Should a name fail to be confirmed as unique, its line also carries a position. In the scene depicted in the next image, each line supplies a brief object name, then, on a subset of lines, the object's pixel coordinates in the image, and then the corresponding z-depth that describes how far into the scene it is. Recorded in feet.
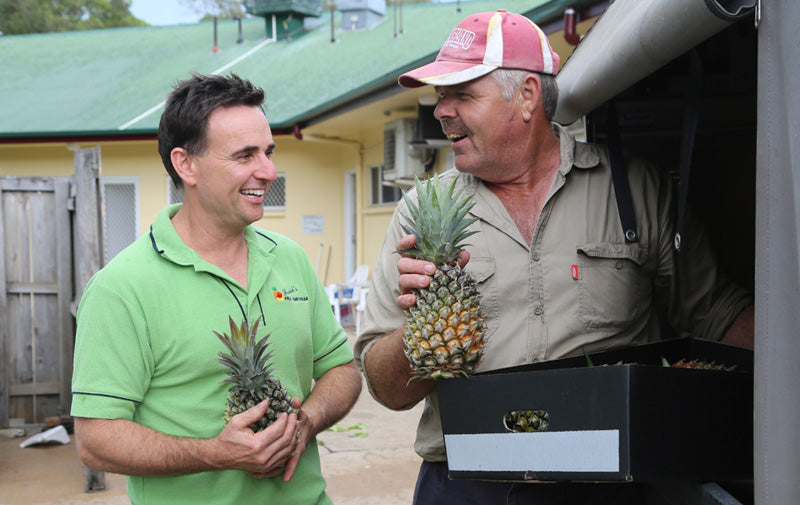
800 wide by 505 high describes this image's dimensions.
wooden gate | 27.09
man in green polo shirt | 8.46
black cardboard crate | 6.57
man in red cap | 9.11
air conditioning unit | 46.32
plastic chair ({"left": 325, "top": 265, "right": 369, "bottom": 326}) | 51.13
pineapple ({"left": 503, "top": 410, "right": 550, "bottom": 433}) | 7.14
